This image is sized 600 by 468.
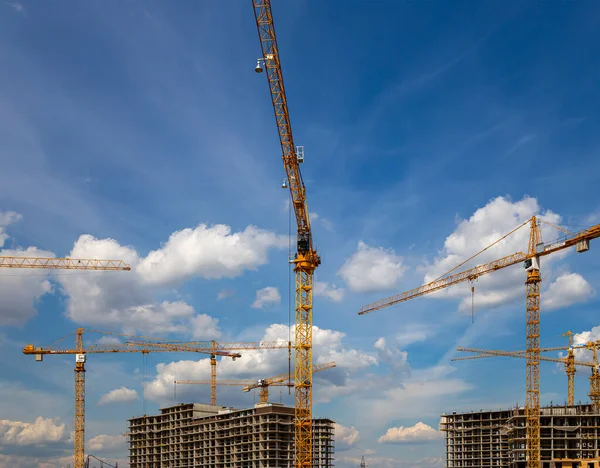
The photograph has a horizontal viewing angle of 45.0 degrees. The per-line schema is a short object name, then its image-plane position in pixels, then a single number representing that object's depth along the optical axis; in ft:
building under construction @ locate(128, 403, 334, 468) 572.92
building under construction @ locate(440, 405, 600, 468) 525.75
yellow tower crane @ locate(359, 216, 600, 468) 459.73
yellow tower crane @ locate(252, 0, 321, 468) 402.11
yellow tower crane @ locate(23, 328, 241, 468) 584.81
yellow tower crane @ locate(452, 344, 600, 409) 647.56
